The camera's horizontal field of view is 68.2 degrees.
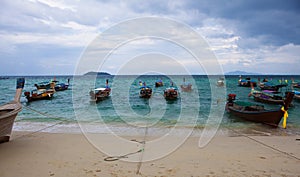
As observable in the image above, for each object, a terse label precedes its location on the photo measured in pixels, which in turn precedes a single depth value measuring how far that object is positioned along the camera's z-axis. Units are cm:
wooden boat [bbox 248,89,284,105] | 2394
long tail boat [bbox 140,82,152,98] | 2945
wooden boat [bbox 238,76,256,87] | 5466
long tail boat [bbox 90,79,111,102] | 2630
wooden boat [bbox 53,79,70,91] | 4341
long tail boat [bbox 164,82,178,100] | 2739
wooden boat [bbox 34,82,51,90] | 4176
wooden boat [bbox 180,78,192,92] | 3956
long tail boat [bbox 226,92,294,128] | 1141
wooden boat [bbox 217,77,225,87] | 5151
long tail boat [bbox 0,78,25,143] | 638
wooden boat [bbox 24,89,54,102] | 2734
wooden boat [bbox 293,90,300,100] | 2789
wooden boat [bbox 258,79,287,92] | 3838
